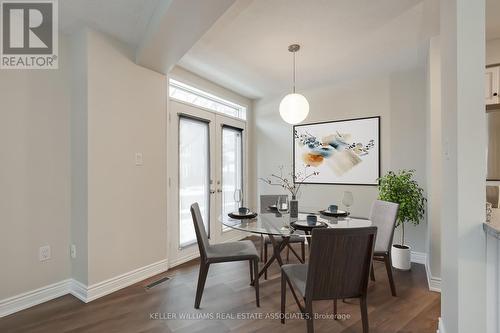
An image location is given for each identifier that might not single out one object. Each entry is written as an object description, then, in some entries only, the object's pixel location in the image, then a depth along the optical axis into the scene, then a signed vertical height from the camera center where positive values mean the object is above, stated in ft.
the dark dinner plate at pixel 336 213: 8.30 -1.54
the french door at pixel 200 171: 10.81 -0.25
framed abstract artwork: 12.13 +0.80
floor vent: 8.66 -4.05
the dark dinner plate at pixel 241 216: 8.18 -1.59
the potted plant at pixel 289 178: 13.94 -0.67
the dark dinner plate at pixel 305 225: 6.71 -1.60
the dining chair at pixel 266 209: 9.93 -1.66
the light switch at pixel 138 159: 9.07 +0.27
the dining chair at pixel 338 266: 5.10 -2.07
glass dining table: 6.72 -1.68
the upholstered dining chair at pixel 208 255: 7.23 -2.57
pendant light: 8.85 +2.04
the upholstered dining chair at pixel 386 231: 8.06 -2.09
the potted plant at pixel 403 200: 9.93 -1.34
